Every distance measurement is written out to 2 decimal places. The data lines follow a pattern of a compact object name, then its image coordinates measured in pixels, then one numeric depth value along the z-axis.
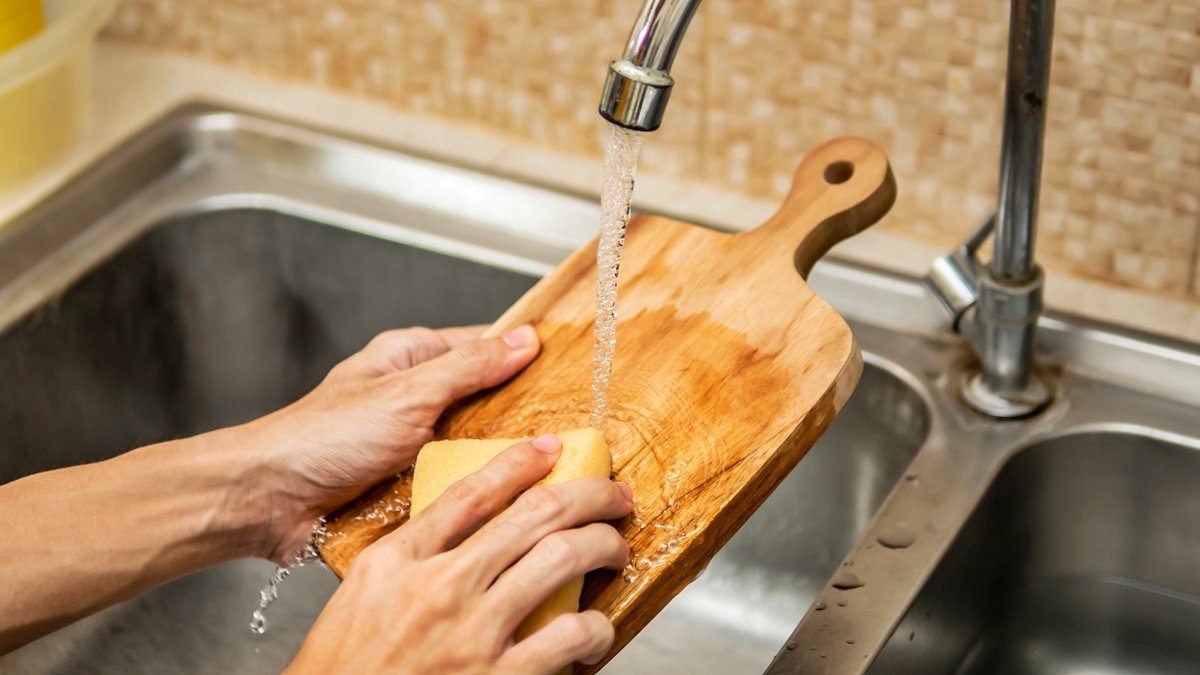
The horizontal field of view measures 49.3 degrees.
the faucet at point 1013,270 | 0.76
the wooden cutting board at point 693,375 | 0.71
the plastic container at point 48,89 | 1.04
